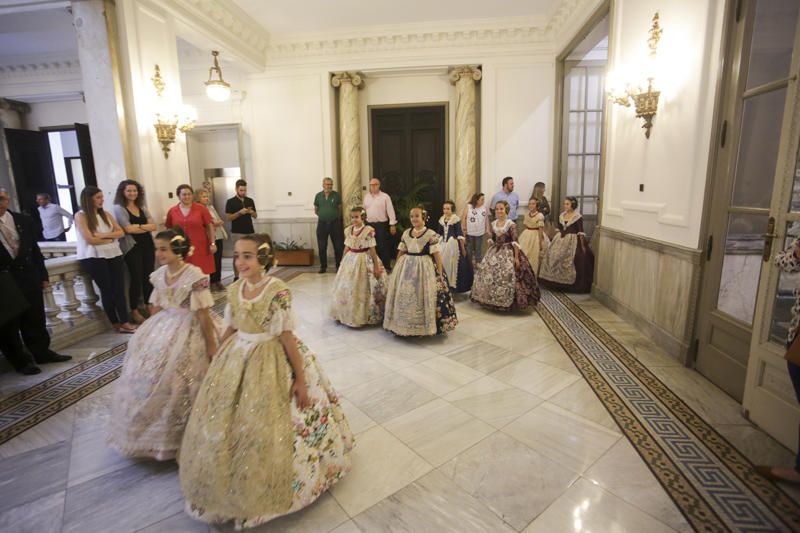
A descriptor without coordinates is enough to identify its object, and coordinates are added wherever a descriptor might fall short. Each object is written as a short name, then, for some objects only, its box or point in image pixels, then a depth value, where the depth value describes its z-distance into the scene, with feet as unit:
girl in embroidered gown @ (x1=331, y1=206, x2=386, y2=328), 14.66
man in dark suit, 10.94
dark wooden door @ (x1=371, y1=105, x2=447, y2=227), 27.32
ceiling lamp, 18.34
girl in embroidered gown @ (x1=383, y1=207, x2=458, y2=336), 13.21
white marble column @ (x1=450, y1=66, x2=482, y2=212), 24.90
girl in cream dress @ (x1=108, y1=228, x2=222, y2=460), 7.34
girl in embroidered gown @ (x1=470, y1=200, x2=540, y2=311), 16.10
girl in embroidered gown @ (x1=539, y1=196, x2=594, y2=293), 18.93
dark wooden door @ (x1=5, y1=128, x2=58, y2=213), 25.40
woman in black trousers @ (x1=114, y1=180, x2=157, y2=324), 14.61
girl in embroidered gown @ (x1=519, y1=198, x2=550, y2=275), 20.15
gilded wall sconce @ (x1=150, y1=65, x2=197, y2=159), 16.25
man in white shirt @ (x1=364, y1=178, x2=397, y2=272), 23.17
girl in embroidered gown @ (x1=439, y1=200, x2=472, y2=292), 18.90
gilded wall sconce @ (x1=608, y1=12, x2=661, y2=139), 12.59
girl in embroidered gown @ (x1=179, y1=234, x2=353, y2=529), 5.71
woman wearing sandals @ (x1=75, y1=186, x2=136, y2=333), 13.34
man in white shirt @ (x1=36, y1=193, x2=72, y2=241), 22.09
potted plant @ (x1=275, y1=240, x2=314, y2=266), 26.48
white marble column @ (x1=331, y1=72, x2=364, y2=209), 25.95
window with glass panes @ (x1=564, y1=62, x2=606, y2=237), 24.36
